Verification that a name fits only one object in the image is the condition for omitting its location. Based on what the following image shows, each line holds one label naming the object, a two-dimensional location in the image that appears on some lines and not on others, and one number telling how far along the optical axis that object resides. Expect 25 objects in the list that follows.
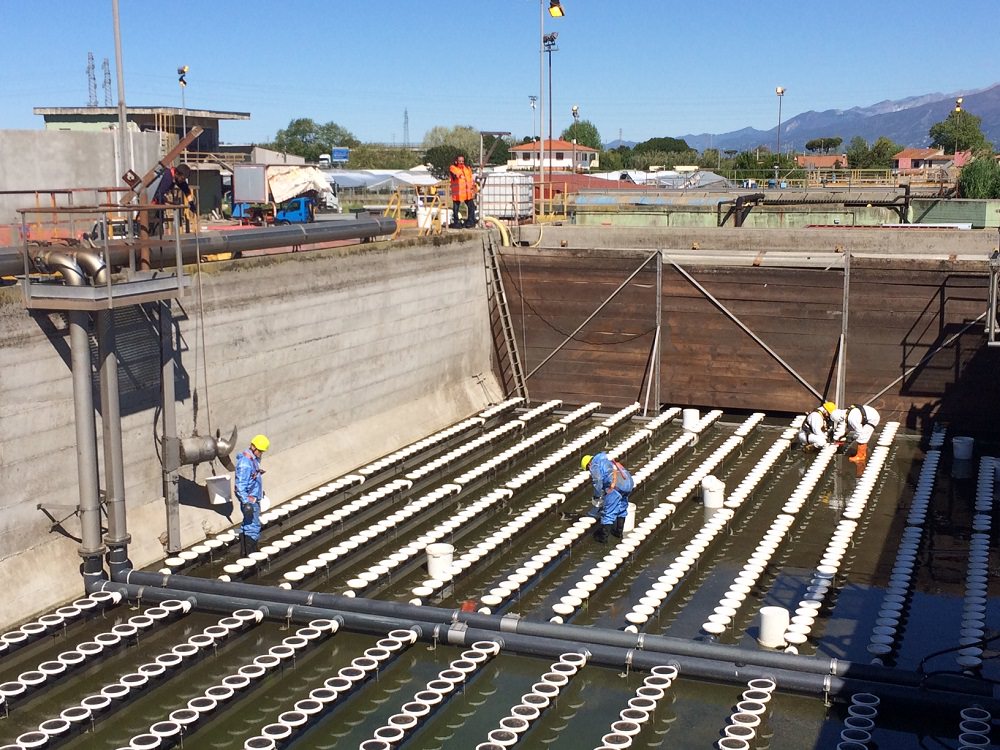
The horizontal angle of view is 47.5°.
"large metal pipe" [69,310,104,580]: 10.98
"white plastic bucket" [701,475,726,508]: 14.02
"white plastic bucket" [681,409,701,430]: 17.97
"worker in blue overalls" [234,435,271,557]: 12.16
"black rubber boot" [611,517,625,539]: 13.09
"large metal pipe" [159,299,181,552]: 12.57
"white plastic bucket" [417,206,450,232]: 20.25
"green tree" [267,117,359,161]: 109.67
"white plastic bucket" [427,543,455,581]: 11.59
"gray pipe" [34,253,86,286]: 10.84
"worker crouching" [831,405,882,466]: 16.28
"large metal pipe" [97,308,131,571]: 11.42
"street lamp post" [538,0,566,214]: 26.69
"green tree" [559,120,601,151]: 115.06
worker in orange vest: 21.17
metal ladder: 20.83
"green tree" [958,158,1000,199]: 35.69
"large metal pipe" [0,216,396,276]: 11.58
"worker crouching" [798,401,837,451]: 16.74
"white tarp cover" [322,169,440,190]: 42.22
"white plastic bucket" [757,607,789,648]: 9.89
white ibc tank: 25.09
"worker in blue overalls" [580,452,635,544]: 12.80
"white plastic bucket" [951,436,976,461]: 16.03
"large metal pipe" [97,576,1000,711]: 8.72
